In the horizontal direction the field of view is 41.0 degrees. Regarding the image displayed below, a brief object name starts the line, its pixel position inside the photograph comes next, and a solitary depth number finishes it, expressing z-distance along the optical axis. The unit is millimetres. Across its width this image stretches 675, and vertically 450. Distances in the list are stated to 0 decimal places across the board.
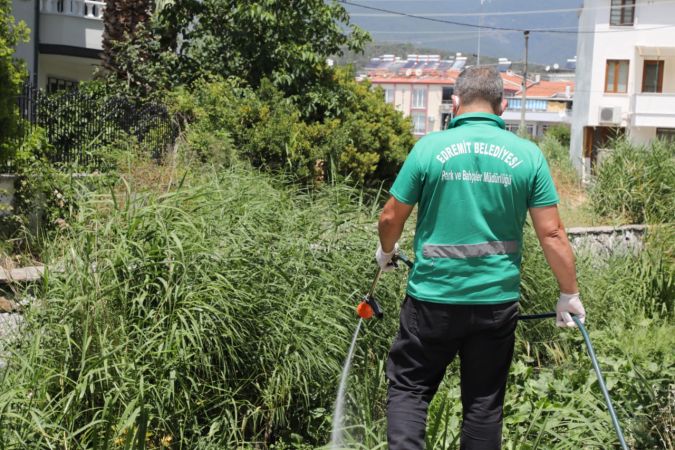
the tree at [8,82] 7641
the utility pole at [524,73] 52484
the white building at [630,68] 39781
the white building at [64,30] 19094
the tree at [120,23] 13891
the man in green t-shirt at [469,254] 3691
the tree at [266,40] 12295
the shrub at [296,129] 10180
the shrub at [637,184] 12250
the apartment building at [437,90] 107250
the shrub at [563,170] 15945
